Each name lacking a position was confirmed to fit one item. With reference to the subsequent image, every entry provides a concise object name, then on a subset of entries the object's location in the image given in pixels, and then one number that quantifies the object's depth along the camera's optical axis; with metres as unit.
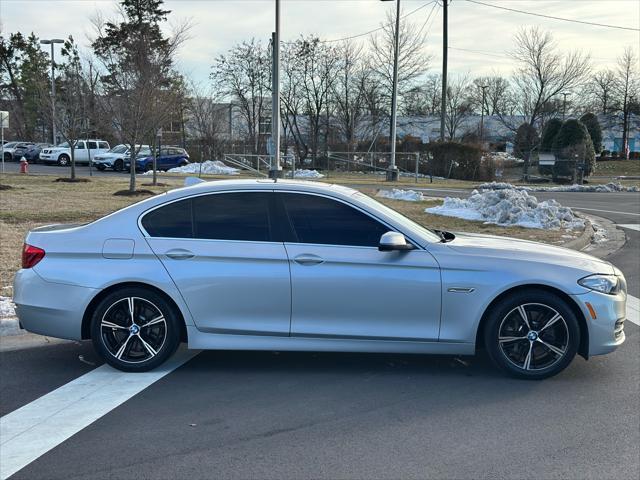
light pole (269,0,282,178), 21.17
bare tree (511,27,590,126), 52.41
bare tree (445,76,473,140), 65.62
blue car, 42.09
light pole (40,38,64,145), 42.75
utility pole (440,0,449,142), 41.88
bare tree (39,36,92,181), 25.58
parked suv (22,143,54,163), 45.91
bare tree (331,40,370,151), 50.59
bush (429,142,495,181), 38.84
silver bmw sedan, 5.00
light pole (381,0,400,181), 30.61
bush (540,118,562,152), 42.63
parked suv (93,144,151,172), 39.44
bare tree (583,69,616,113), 62.84
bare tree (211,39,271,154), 48.81
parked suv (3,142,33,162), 46.56
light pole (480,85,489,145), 62.33
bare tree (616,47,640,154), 64.12
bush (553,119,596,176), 36.06
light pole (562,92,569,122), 56.76
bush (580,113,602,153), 52.41
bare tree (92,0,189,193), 20.12
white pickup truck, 42.53
